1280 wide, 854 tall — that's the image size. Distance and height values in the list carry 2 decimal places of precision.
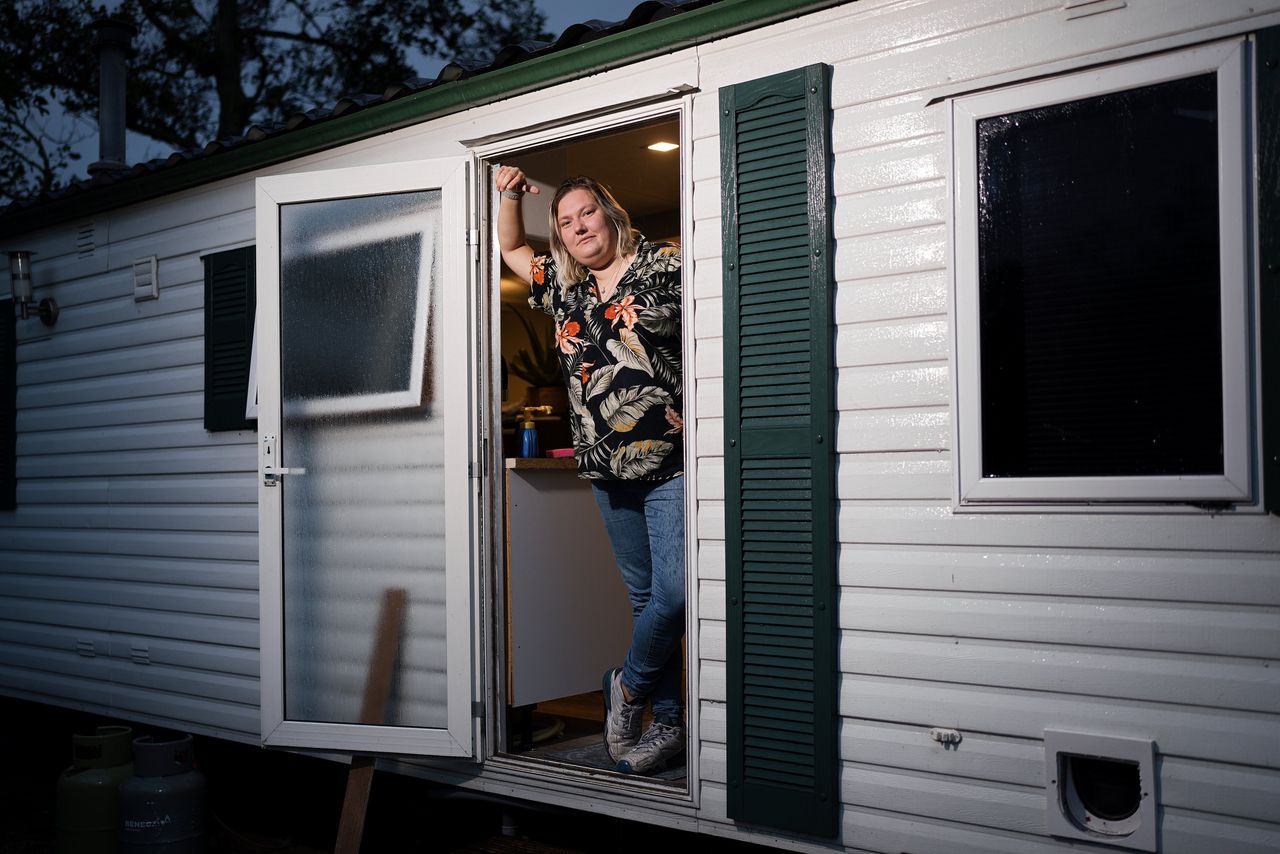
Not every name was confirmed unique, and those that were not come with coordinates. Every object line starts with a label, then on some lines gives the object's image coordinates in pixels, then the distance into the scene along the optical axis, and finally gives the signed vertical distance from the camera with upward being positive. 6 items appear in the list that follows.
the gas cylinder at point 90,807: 4.33 -1.31
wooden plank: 4.17 -0.82
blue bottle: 4.74 -0.04
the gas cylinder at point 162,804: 4.23 -1.28
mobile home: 2.80 -0.02
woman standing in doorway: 3.83 +0.08
